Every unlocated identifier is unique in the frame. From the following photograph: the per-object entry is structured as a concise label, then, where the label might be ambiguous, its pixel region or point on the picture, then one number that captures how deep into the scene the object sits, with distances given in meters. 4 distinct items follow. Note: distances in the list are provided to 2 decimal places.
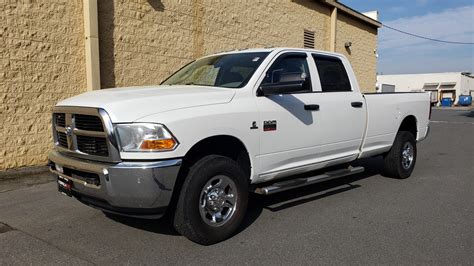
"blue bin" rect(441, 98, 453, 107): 60.84
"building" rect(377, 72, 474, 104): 68.94
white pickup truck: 3.73
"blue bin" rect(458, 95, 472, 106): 60.31
